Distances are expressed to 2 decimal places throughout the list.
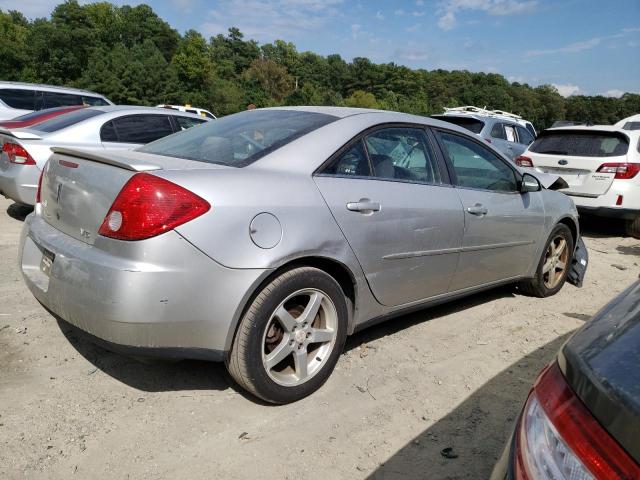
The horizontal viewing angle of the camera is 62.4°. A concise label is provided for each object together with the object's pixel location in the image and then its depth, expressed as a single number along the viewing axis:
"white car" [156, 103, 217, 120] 18.57
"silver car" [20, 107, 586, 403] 2.27
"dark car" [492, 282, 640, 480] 0.95
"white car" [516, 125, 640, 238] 7.14
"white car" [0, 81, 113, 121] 10.41
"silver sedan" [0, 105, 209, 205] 5.67
